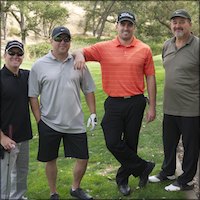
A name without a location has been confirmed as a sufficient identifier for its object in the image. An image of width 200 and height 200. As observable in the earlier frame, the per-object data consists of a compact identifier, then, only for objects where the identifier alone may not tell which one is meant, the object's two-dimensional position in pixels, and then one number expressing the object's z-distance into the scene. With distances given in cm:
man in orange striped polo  471
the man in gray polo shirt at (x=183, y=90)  464
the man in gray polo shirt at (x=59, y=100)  448
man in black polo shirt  418
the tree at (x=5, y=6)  3524
